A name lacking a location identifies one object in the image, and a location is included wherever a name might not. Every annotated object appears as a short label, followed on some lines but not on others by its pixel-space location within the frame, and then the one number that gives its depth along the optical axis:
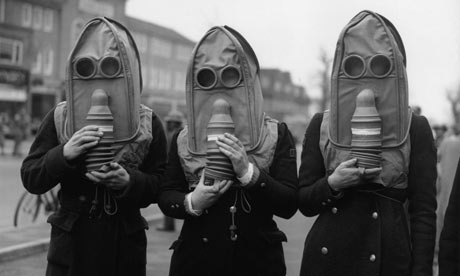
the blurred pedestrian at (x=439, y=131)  15.58
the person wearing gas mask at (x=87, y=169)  3.16
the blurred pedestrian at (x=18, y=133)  24.06
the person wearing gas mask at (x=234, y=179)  3.09
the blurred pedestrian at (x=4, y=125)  24.94
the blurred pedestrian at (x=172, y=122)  10.45
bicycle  10.15
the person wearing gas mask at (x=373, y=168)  2.87
